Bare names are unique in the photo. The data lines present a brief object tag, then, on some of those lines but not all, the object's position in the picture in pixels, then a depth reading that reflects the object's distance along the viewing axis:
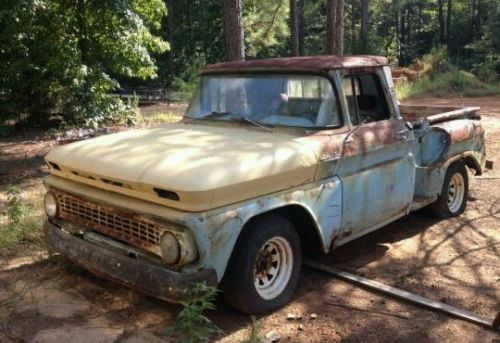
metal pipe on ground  4.09
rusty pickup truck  3.66
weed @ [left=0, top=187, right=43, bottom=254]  5.56
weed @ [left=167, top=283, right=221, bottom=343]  3.51
